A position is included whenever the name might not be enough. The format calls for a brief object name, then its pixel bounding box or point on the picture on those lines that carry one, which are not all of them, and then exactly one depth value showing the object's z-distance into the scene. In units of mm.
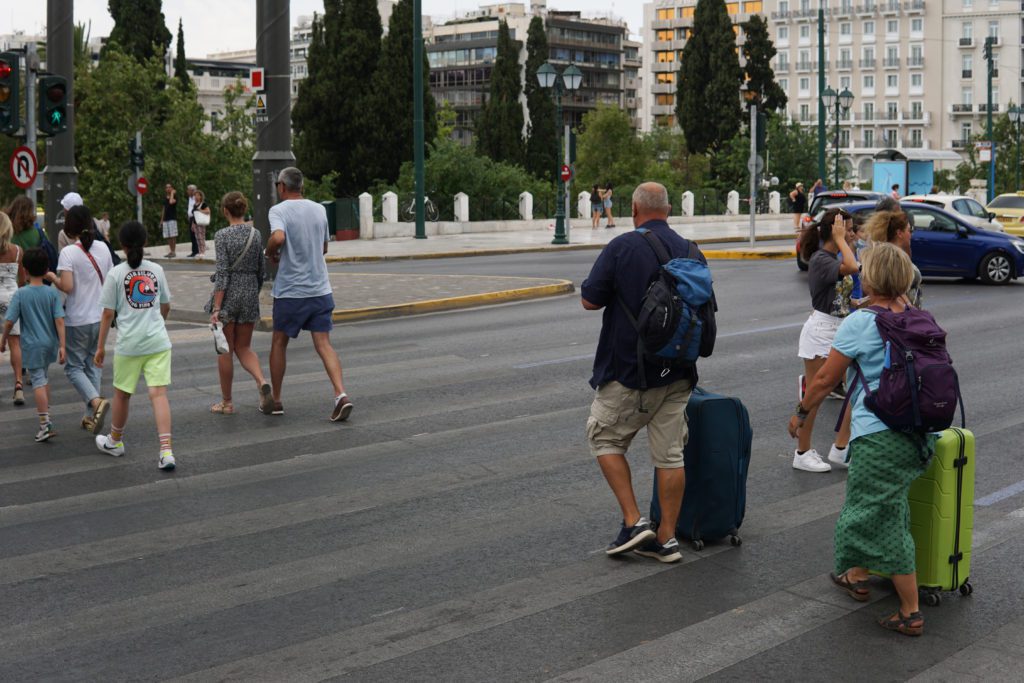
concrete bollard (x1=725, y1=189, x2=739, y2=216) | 59969
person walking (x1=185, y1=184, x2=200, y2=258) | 32281
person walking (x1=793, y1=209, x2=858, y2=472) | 8539
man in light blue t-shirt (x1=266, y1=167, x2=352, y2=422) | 10469
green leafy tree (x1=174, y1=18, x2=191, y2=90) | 71938
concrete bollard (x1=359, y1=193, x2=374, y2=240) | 39719
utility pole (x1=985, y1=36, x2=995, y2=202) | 60075
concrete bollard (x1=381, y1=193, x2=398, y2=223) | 41656
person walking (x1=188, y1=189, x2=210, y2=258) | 32250
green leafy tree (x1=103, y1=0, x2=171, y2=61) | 70438
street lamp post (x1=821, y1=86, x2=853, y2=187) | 53594
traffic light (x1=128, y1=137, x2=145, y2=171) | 35469
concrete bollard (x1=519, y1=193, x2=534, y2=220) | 47812
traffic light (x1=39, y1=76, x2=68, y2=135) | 17250
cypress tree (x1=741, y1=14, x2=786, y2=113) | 83000
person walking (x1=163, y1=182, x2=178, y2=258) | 32750
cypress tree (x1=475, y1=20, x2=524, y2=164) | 91750
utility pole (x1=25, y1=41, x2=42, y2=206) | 17438
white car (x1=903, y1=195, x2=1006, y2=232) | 31109
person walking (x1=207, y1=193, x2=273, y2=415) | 10461
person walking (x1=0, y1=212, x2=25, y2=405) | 10977
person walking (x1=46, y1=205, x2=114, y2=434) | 9891
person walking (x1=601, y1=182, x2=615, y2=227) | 45594
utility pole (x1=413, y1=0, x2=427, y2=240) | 37938
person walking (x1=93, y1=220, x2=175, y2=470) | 8766
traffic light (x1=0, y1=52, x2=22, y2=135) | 16719
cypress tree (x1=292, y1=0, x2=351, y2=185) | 54219
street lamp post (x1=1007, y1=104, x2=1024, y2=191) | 68875
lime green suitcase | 5715
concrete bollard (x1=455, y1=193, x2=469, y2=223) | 44594
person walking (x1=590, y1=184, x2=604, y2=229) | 45906
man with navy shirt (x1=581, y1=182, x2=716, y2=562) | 6309
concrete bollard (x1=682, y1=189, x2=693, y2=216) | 57062
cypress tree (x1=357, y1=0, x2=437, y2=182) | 53219
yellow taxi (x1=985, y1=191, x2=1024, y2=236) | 35375
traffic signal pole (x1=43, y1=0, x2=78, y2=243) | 18609
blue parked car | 22828
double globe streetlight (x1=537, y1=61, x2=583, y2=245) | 36219
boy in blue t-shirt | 9953
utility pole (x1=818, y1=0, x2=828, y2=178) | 47469
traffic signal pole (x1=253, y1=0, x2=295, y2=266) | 17953
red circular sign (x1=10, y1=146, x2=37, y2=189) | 16906
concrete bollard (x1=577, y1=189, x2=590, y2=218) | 52531
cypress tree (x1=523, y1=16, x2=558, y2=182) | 88812
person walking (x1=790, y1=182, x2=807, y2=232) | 39219
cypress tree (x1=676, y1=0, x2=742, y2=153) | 85375
